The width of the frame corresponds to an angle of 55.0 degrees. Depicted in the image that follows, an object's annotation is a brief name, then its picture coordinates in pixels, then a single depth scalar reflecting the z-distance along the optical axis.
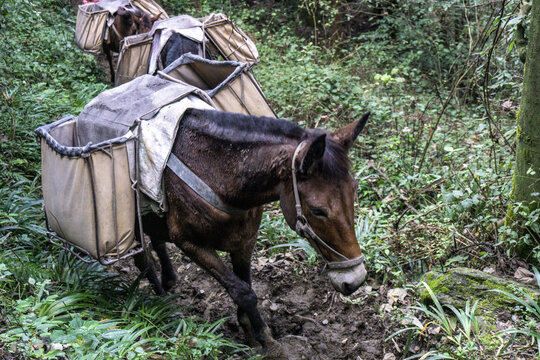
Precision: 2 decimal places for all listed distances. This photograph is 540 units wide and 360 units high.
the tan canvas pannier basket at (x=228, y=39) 6.78
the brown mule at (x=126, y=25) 8.69
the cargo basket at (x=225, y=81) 4.86
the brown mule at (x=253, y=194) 3.33
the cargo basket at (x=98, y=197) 4.00
